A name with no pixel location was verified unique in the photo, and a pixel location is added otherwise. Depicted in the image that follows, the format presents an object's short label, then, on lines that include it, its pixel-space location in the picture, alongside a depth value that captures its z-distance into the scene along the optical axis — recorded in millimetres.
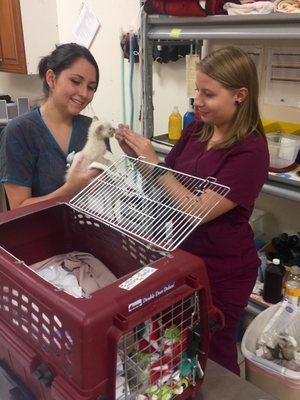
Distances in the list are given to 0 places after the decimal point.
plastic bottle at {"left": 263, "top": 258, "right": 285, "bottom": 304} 1641
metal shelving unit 1261
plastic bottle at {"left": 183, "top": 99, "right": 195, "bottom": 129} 1891
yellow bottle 1977
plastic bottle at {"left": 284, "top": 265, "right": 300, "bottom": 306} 1537
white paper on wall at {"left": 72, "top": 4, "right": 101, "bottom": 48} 2660
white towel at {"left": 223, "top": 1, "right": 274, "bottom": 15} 1287
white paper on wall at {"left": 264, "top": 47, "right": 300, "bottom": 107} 1767
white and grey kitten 1156
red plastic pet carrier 561
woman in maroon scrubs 1009
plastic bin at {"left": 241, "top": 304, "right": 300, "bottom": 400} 1233
